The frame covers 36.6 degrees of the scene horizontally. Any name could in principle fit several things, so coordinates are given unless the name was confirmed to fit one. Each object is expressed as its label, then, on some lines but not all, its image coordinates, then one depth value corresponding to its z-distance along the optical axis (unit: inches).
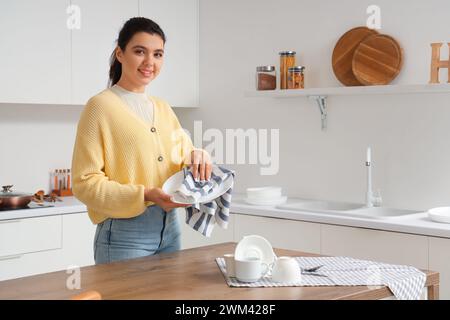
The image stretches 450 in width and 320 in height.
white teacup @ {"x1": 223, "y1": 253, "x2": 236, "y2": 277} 73.6
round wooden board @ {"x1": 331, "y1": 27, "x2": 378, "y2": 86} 144.4
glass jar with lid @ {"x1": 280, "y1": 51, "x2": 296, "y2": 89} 153.2
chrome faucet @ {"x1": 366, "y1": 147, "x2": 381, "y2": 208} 141.2
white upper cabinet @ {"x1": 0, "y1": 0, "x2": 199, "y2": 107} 141.2
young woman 84.1
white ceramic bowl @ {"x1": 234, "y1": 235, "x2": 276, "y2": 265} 76.4
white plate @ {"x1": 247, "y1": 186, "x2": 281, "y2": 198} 148.5
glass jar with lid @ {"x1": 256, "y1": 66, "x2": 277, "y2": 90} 155.9
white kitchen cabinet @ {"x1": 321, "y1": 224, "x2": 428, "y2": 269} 116.8
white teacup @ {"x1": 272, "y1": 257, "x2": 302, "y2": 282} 71.4
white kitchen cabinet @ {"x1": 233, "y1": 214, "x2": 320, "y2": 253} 133.0
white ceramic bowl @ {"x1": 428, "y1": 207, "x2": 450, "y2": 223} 118.7
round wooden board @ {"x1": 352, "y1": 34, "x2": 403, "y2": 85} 137.9
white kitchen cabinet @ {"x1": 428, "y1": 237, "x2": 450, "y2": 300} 112.2
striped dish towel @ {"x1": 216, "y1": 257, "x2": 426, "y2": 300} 71.1
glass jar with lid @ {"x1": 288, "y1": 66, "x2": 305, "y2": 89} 150.6
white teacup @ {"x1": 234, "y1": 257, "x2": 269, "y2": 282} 71.4
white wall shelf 126.6
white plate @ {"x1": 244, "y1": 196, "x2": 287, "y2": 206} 148.3
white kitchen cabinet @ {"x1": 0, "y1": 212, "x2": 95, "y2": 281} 134.6
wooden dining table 65.9
